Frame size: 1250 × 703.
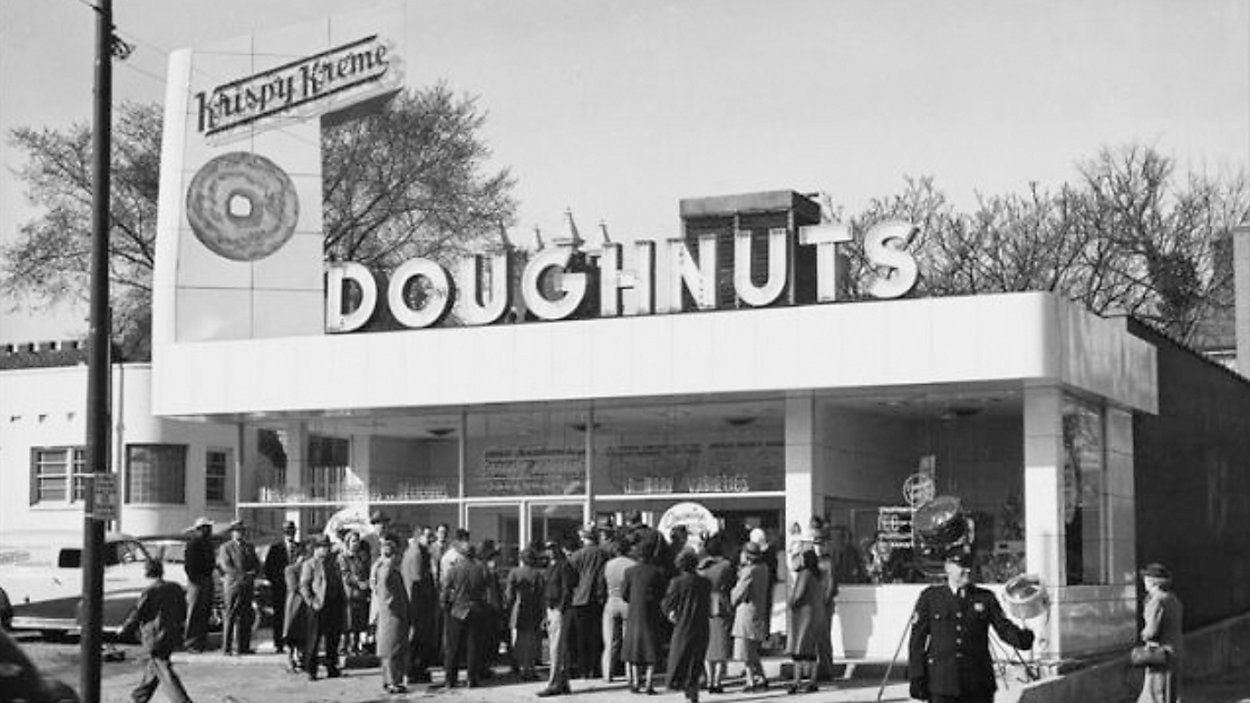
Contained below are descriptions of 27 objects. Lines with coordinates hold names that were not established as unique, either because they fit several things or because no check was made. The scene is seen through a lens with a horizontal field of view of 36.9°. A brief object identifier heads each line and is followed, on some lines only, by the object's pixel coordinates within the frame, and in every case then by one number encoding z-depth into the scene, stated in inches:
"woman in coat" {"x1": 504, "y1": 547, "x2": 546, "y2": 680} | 904.9
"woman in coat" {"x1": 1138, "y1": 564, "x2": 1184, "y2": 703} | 756.0
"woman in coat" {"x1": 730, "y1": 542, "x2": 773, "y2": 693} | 869.2
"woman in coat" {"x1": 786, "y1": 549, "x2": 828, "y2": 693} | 860.6
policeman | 573.6
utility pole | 709.9
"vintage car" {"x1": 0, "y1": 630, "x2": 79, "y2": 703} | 361.7
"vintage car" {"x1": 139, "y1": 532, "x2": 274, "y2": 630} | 1055.0
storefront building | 940.6
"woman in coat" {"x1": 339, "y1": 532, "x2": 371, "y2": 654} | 971.9
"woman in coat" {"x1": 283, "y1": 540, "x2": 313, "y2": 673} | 927.0
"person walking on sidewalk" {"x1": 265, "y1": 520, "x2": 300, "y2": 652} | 995.9
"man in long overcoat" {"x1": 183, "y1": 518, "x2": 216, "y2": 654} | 969.5
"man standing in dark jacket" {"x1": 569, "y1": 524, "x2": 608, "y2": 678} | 887.1
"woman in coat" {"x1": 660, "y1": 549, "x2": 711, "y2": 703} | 821.2
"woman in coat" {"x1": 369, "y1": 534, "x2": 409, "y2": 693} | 869.8
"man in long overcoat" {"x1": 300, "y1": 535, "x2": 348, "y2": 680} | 900.0
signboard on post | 713.0
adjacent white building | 1743.4
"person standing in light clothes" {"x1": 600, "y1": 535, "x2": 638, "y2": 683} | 868.0
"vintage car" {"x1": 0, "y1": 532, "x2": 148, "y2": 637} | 1069.8
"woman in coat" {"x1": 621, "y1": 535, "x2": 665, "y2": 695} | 838.5
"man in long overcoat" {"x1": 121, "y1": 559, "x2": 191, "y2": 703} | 772.0
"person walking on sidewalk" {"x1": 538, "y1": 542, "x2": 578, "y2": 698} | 858.8
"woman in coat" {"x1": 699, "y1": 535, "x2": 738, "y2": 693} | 868.0
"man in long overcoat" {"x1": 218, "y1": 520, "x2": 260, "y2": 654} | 991.6
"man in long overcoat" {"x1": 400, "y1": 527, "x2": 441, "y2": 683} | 913.5
